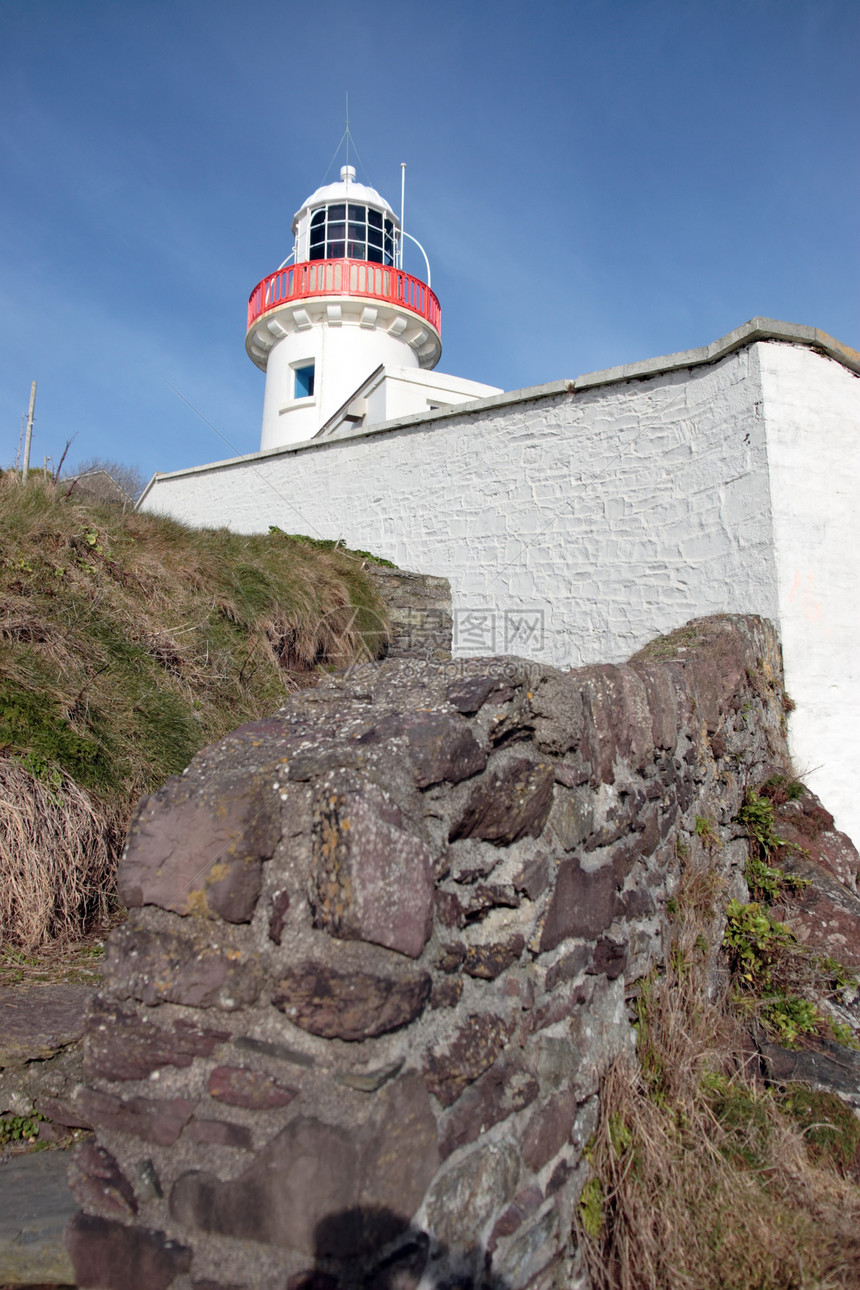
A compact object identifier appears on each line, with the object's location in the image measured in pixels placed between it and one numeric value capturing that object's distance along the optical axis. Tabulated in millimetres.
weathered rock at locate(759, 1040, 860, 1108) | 2615
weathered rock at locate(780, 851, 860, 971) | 3525
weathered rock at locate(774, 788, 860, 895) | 4203
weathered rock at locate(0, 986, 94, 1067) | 2318
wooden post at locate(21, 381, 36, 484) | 5717
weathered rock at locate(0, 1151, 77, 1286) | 1747
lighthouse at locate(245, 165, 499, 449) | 15133
